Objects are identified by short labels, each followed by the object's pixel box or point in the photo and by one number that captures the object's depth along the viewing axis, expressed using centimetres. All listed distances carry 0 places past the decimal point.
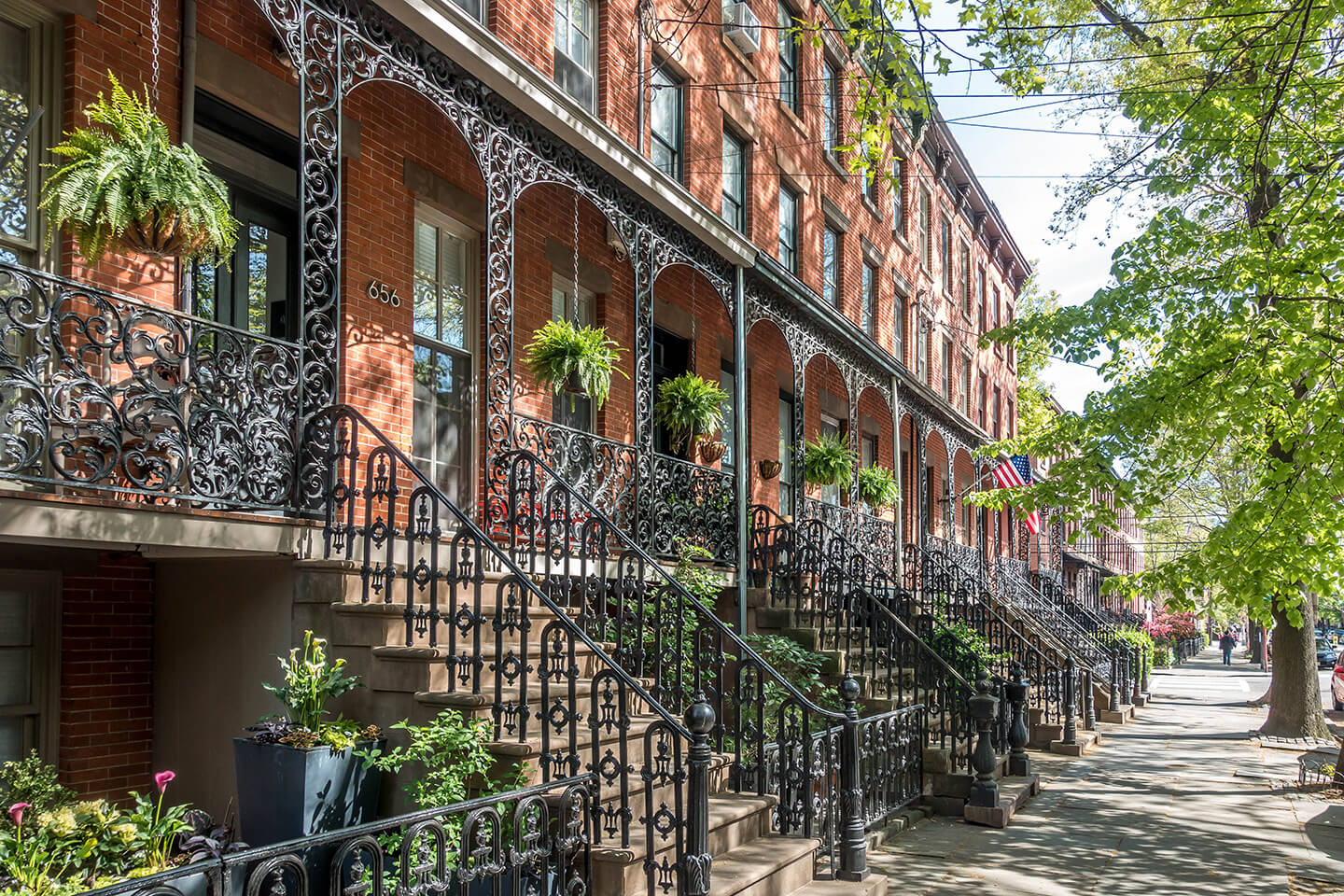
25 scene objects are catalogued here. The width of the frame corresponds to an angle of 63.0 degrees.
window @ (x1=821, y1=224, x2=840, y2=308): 1988
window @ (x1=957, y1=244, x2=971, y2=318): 3153
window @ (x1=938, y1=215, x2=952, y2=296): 2925
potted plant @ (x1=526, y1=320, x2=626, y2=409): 961
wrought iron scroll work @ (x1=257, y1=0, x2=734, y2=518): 684
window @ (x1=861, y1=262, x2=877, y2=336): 2248
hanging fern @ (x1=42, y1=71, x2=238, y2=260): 536
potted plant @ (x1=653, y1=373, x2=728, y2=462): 1254
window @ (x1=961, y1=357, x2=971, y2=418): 3200
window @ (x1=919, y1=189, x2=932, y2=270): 2678
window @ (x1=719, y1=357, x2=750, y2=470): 1584
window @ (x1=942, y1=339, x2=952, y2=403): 2981
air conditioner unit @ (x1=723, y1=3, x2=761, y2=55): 1617
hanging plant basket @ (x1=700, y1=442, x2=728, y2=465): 1336
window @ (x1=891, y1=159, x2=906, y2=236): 2429
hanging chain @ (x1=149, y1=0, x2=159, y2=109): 638
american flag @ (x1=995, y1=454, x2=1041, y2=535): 2628
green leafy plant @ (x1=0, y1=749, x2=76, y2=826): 549
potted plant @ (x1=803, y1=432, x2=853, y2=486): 1583
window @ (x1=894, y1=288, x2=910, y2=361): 2489
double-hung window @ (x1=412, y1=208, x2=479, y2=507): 1025
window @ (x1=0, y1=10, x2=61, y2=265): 650
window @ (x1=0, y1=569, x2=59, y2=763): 673
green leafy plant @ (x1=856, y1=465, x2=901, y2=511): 1789
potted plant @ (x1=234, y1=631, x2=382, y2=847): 537
